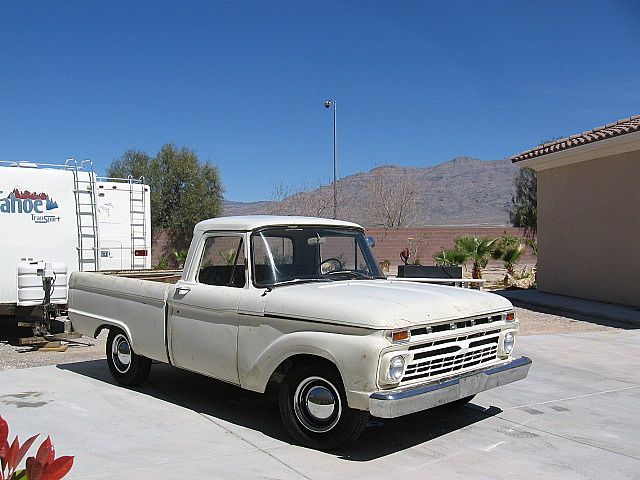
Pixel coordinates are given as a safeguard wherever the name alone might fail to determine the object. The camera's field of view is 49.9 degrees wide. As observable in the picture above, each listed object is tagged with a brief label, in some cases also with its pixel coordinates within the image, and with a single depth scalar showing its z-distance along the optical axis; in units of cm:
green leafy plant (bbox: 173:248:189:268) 2492
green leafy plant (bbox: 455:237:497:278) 2055
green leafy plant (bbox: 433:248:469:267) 2055
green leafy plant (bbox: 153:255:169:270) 2430
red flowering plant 221
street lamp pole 3916
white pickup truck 511
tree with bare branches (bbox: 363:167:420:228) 6681
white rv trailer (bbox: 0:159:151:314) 1056
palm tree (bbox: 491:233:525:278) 2138
